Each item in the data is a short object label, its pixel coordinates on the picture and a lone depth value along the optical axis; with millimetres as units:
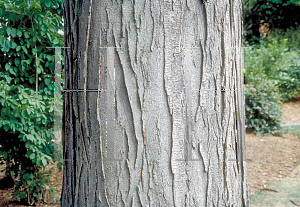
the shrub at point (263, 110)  7074
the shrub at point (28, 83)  2832
